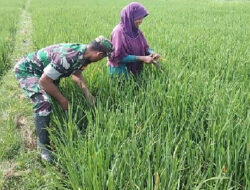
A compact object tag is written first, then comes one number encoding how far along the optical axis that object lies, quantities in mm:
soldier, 2227
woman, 2895
